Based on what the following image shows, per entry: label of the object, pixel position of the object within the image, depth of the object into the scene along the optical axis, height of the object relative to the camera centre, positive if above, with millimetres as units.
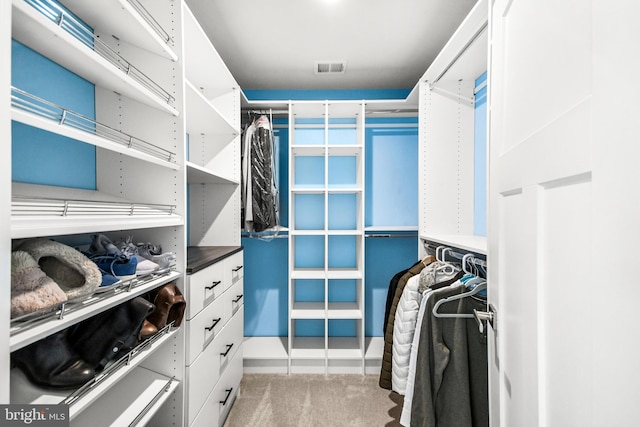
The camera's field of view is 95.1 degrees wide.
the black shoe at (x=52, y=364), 803 -434
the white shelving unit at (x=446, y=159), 2227 +414
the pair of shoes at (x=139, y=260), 1131 -196
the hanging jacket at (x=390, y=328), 1720 -700
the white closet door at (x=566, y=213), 403 +1
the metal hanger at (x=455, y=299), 1314 -405
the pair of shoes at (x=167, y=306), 1174 -387
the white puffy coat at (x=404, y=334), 1542 -654
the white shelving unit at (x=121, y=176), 691 +160
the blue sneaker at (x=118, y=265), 1022 -187
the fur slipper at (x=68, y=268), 814 -163
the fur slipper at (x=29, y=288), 676 -185
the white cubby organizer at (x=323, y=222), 2760 -90
